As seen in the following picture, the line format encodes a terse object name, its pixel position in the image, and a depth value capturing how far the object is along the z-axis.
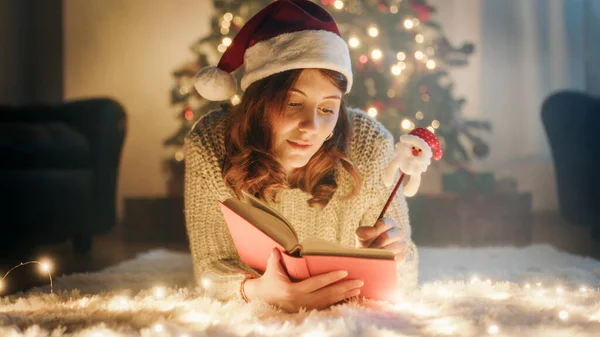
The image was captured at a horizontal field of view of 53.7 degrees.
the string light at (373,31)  2.31
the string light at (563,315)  0.93
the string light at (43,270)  1.39
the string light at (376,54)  2.28
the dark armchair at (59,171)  1.95
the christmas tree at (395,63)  2.26
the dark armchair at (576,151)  2.01
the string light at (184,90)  2.72
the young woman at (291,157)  1.03
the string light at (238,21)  2.42
